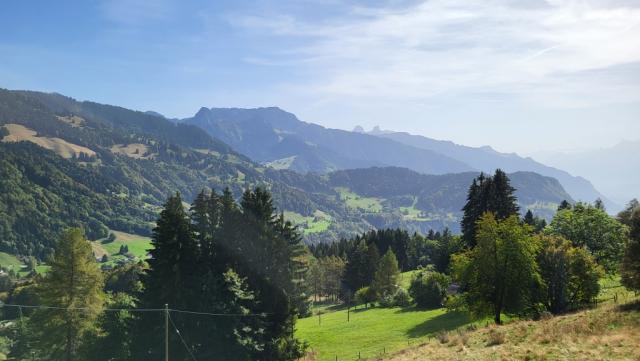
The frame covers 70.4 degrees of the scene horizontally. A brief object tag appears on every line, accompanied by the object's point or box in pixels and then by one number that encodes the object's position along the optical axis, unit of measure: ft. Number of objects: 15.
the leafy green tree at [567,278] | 127.34
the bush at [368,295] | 278.67
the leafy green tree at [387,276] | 280.92
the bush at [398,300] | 239.09
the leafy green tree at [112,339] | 149.60
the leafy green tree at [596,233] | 174.21
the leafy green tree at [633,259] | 99.45
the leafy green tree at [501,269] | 125.39
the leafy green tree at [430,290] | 213.87
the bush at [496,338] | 94.17
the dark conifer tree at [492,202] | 217.36
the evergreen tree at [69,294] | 146.82
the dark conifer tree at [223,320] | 138.82
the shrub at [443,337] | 111.71
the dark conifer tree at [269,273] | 151.66
